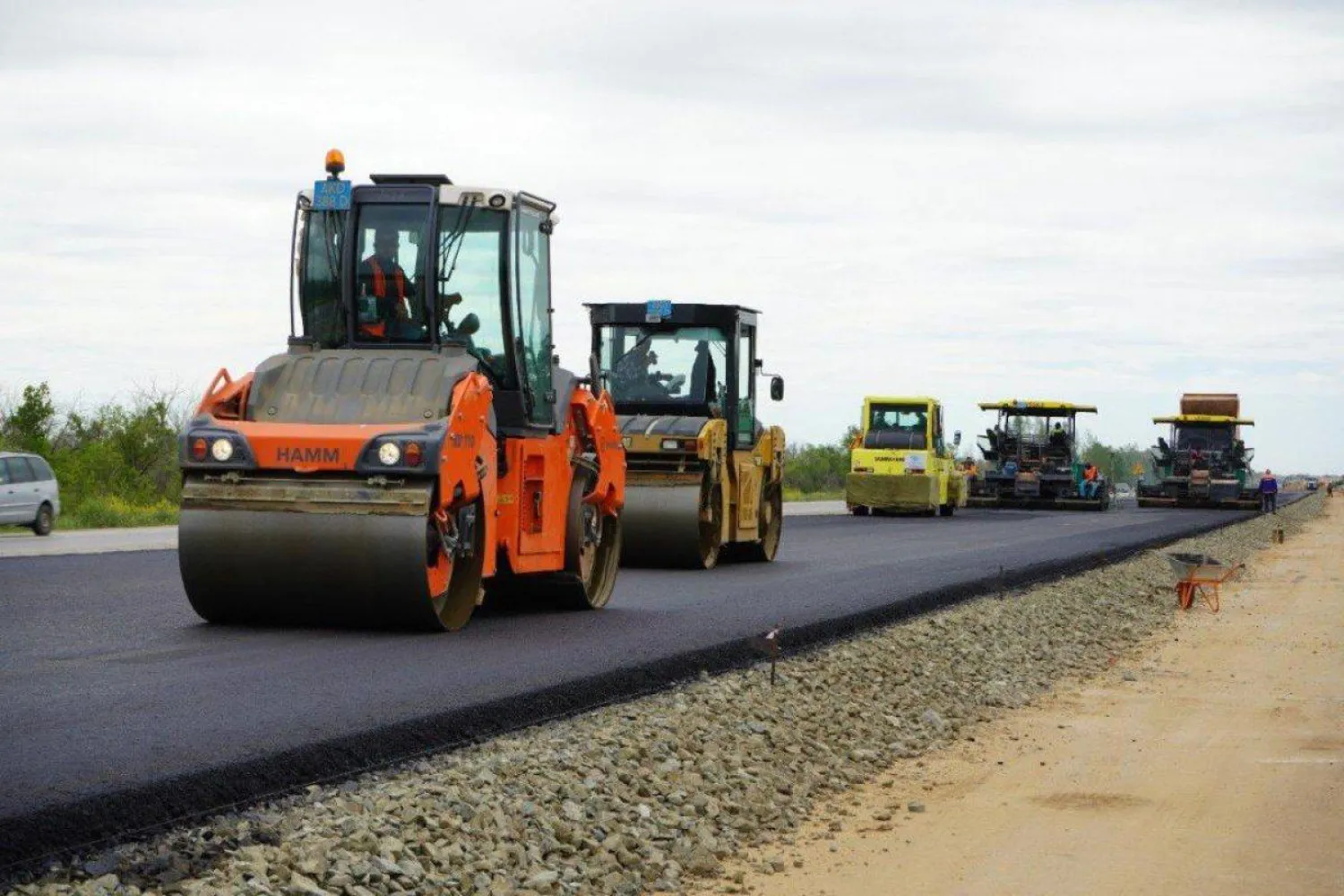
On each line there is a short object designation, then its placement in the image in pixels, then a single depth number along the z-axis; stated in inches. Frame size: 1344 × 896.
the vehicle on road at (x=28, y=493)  1117.7
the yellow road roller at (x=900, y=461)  1699.1
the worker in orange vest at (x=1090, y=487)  2036.2
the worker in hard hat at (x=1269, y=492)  2224.4
